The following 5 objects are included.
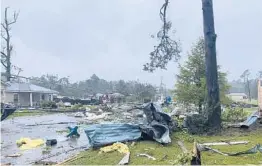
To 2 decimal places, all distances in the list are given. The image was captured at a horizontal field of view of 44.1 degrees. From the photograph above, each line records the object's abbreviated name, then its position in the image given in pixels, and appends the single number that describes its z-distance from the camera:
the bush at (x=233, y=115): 15.74
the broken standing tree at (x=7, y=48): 44.80
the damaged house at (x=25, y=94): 45.00
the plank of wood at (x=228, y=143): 9.75
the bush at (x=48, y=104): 37.93
